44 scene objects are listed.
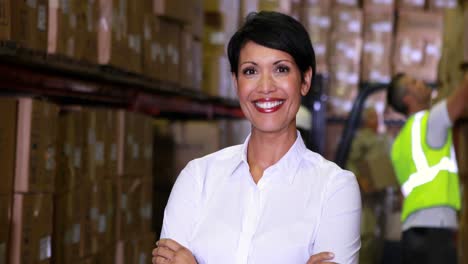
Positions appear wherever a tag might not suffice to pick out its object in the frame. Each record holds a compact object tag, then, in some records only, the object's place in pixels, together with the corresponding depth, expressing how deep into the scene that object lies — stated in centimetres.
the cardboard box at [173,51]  492
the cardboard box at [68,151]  331
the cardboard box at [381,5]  759
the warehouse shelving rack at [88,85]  312
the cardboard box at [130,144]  401
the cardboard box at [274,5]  675
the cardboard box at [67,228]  328
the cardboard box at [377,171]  680
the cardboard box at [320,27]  740
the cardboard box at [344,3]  760
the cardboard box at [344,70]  749
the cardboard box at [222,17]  610
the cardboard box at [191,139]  536
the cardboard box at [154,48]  446
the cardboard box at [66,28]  319
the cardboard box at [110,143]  383
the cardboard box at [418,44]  748
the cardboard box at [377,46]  757
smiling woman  181
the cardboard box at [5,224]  273
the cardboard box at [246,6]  637
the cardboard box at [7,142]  278
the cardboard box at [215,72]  605
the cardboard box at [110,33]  375
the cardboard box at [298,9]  748
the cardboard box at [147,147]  445
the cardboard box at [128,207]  403
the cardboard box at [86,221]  350
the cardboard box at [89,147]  355
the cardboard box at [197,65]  561
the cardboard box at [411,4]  769
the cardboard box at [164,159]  541
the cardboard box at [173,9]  459
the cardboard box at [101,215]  363
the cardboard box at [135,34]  416
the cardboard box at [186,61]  524
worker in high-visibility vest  378
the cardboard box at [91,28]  355
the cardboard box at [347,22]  752
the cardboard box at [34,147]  288
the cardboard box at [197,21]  538
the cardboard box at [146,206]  442
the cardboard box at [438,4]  773
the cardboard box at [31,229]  284
